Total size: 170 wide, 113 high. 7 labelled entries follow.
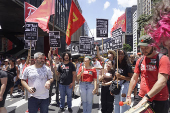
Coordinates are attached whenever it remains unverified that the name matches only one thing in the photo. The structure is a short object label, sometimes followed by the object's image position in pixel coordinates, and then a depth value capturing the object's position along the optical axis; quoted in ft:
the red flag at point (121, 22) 25.94
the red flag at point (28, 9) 28.60
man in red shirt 7.81
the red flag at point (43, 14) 24.63
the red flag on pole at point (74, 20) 24.43
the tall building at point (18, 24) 49.65
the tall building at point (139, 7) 399.16
